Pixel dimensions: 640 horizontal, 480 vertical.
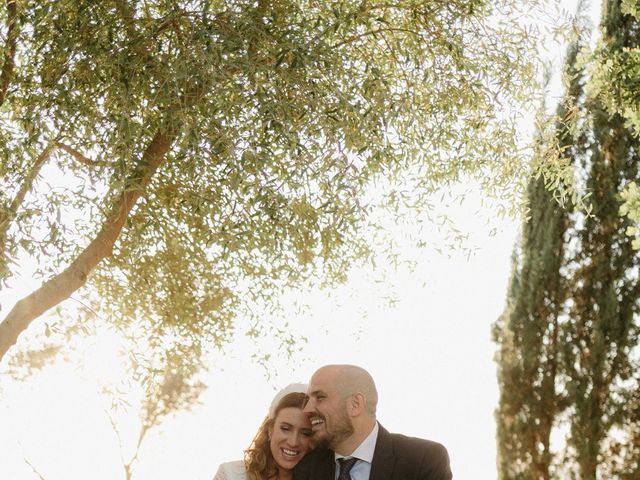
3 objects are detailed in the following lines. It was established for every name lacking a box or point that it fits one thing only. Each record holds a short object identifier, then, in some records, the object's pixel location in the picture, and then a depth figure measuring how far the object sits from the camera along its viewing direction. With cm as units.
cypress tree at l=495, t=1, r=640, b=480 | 1349
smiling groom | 452
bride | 483
